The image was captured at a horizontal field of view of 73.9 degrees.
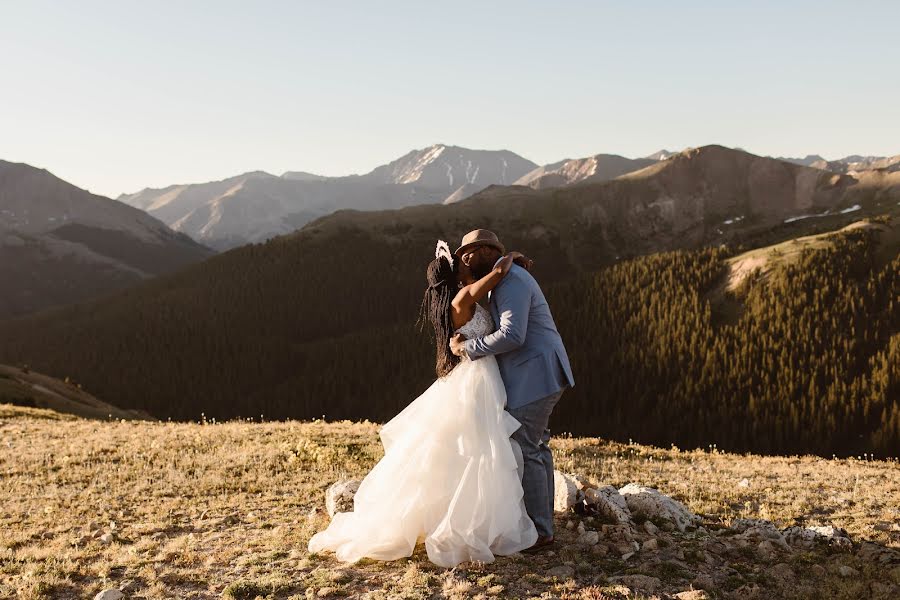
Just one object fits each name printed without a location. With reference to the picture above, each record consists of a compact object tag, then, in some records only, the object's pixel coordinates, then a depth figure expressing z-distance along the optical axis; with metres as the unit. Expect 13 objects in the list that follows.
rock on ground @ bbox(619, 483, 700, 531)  9.83
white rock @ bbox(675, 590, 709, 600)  6.91
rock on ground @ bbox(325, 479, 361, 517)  9.98
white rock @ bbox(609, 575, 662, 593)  7.21
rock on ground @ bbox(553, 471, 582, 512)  9.95
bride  7.73
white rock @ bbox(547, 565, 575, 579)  7.49
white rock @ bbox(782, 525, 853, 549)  9.02
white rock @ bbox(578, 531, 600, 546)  8.62
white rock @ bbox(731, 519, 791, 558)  8.84
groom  7.83
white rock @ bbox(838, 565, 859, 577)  7.84
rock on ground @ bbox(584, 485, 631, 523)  9.44
